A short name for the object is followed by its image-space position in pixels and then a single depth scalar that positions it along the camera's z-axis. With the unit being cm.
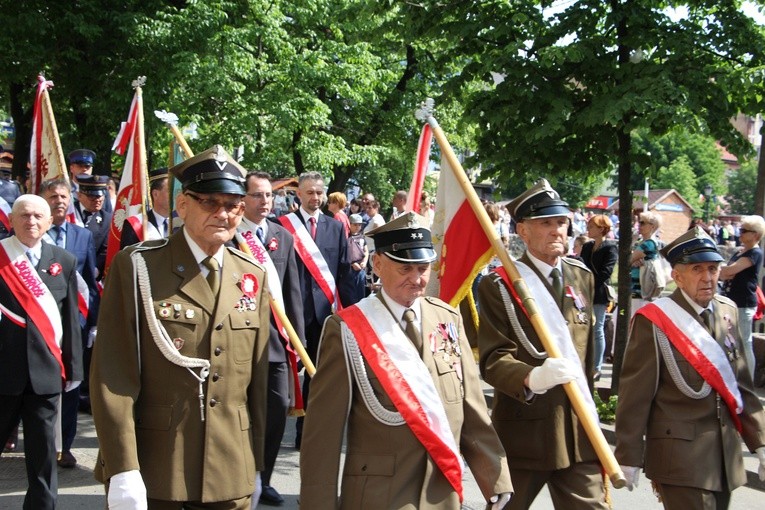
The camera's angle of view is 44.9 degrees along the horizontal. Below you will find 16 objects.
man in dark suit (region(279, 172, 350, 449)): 751
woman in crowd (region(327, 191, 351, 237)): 1277
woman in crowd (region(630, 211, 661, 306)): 1081
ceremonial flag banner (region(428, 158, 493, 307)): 516
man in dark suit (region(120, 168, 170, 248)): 740
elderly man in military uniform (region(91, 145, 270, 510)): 368
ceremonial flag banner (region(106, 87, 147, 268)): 707
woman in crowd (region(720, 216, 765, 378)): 970
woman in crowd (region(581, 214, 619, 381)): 1097
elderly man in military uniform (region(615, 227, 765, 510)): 471
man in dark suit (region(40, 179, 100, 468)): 714
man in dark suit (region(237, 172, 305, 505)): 589
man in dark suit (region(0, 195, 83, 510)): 544
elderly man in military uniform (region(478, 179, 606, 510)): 462
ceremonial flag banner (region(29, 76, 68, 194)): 872
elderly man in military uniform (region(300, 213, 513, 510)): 361
